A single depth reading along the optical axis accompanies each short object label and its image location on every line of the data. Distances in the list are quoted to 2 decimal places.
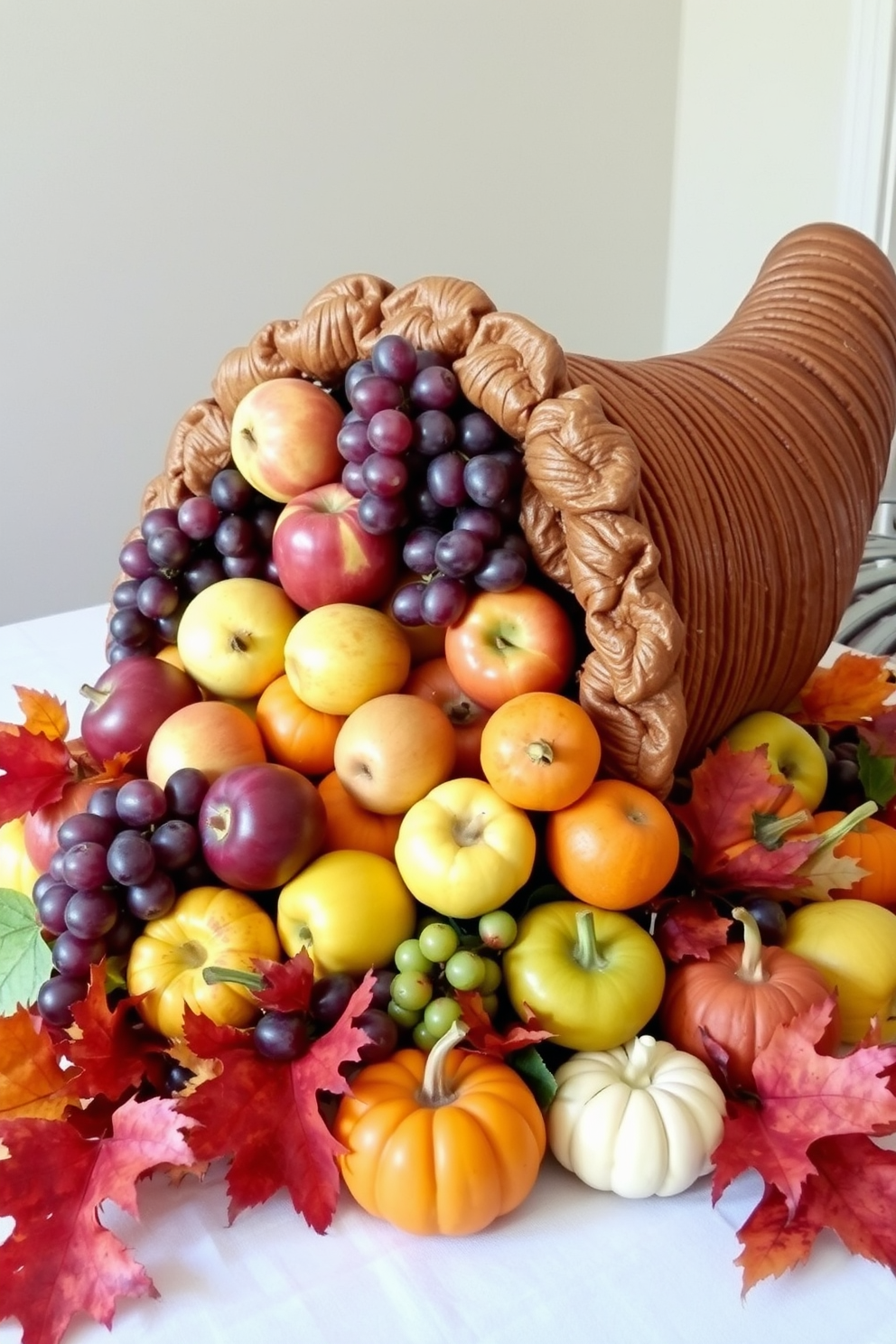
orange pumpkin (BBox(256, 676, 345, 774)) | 0.77
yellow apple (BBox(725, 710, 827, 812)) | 0.85
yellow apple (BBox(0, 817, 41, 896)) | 0.78
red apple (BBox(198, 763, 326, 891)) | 0.66
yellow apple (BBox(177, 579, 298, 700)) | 0.80
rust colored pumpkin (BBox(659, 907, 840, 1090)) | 0.65
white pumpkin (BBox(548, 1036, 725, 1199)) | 0.59
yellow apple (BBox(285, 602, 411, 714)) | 0.74
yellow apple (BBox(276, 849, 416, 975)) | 0.66
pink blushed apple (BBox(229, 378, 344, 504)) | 0.79
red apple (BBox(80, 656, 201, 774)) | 0.79
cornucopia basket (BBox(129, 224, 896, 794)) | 0.69
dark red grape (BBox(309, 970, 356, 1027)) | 0.64
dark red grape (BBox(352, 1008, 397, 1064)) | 0.63
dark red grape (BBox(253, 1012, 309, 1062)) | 0.62
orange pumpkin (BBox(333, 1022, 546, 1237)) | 0.56
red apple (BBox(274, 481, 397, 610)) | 0.77
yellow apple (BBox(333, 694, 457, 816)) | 0.71
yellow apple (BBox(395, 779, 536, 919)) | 0.65
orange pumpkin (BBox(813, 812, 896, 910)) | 0.79
